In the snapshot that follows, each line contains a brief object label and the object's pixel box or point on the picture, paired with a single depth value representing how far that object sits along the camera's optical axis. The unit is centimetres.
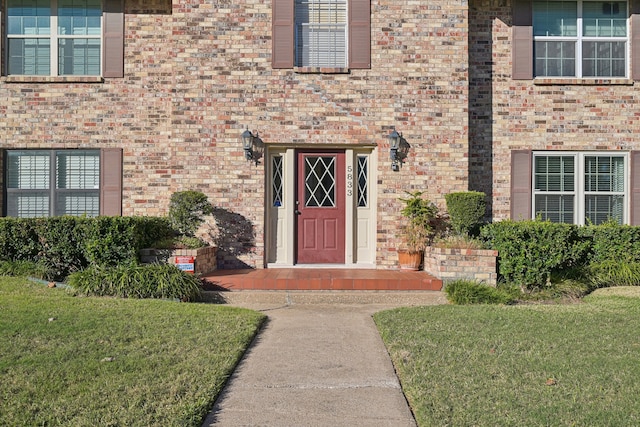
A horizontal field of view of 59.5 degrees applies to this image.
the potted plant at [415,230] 924
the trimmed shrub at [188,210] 912
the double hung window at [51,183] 1031
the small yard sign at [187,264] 833
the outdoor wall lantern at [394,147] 945
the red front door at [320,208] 987
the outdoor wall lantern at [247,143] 940
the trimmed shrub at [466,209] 905
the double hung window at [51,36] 1025
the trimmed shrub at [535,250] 812
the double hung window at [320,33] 986
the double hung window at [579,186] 1042
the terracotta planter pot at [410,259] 940
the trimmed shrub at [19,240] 864
